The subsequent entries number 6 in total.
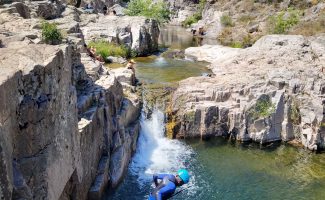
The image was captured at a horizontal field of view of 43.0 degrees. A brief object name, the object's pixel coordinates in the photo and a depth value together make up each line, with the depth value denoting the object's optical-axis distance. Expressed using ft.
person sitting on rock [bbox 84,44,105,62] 84.19
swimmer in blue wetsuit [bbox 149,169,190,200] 44.73
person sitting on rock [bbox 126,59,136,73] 92.43
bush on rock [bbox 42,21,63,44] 61.72
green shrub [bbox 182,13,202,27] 235.81
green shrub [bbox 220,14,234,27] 196.65
